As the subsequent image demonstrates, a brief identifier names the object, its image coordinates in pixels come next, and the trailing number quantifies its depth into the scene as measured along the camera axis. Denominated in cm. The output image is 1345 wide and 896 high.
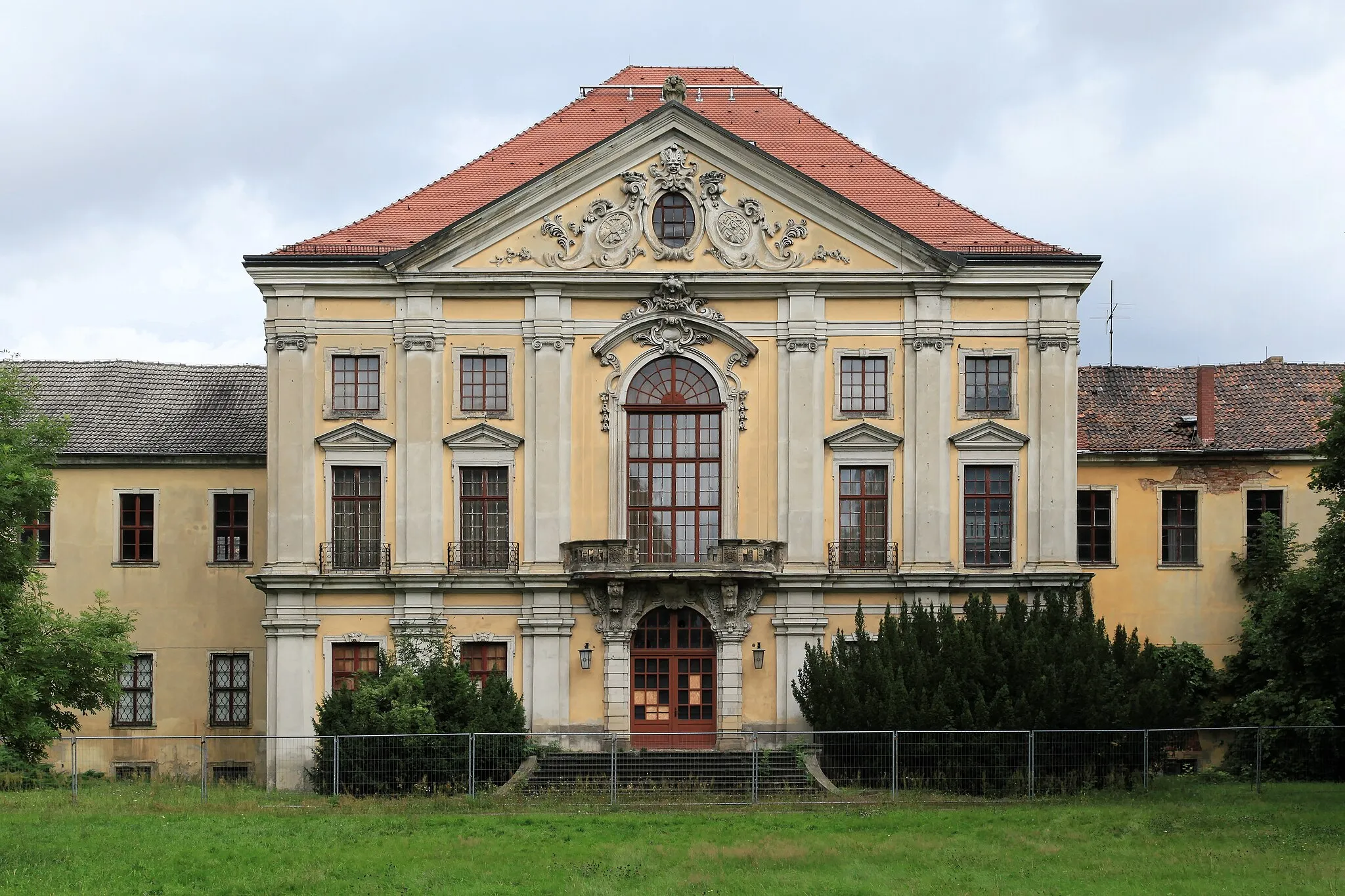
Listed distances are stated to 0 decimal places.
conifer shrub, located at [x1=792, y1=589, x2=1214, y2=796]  3369
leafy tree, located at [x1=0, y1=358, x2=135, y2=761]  2775
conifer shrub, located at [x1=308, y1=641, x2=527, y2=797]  3350
